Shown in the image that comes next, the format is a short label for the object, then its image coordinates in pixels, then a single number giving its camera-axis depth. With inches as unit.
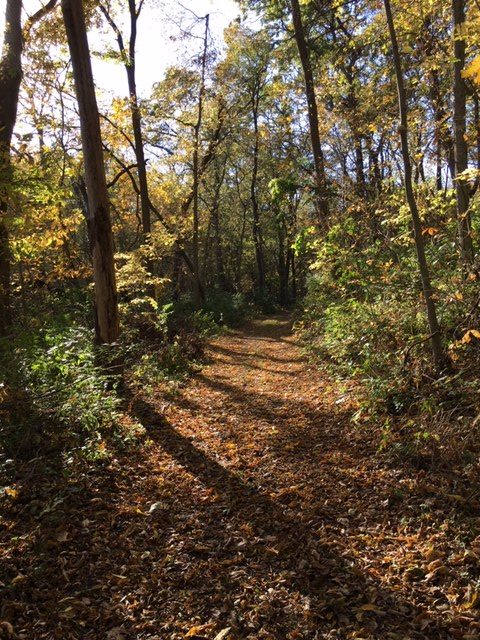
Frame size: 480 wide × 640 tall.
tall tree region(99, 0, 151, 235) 509.7
